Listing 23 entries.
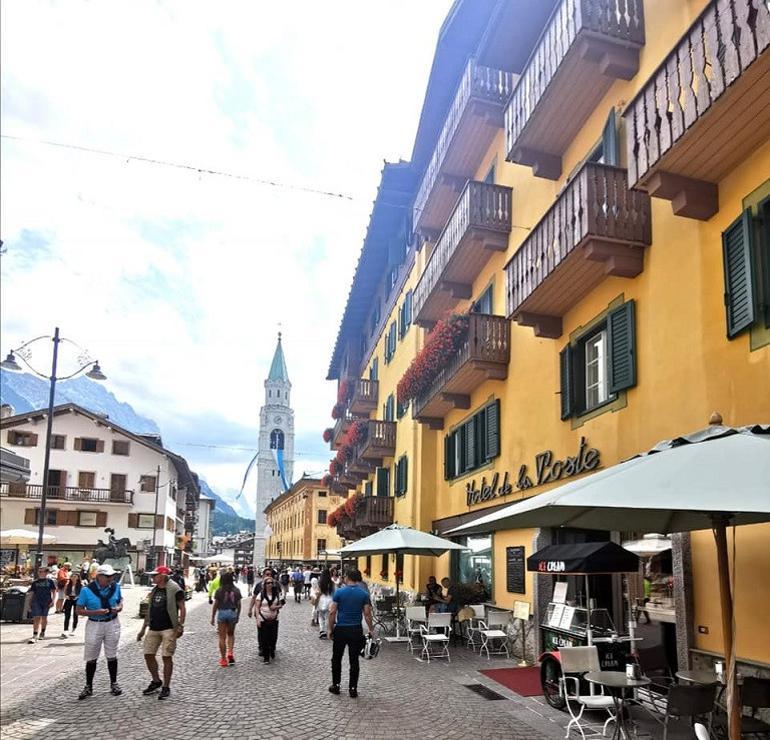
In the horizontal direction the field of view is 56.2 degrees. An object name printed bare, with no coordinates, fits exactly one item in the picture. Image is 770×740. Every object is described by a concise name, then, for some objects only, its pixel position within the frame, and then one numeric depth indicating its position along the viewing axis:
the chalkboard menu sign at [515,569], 14.27
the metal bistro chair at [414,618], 15.34
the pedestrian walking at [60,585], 23.40
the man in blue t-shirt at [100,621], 9.57
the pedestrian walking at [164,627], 9.81
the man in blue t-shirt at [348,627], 10.02
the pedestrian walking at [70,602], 17.42
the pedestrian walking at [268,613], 13.03
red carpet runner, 10.60
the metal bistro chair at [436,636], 13.70
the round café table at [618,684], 6.97
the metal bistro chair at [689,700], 5.98
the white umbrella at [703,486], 4.60
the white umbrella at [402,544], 16.11
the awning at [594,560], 8.93
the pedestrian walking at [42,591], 14.87
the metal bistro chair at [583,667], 7.70
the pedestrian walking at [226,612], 12.59
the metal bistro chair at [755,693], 6.40
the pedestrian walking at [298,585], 36.47
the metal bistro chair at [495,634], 14.07
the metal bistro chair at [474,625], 15.10
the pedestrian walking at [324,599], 16.53
